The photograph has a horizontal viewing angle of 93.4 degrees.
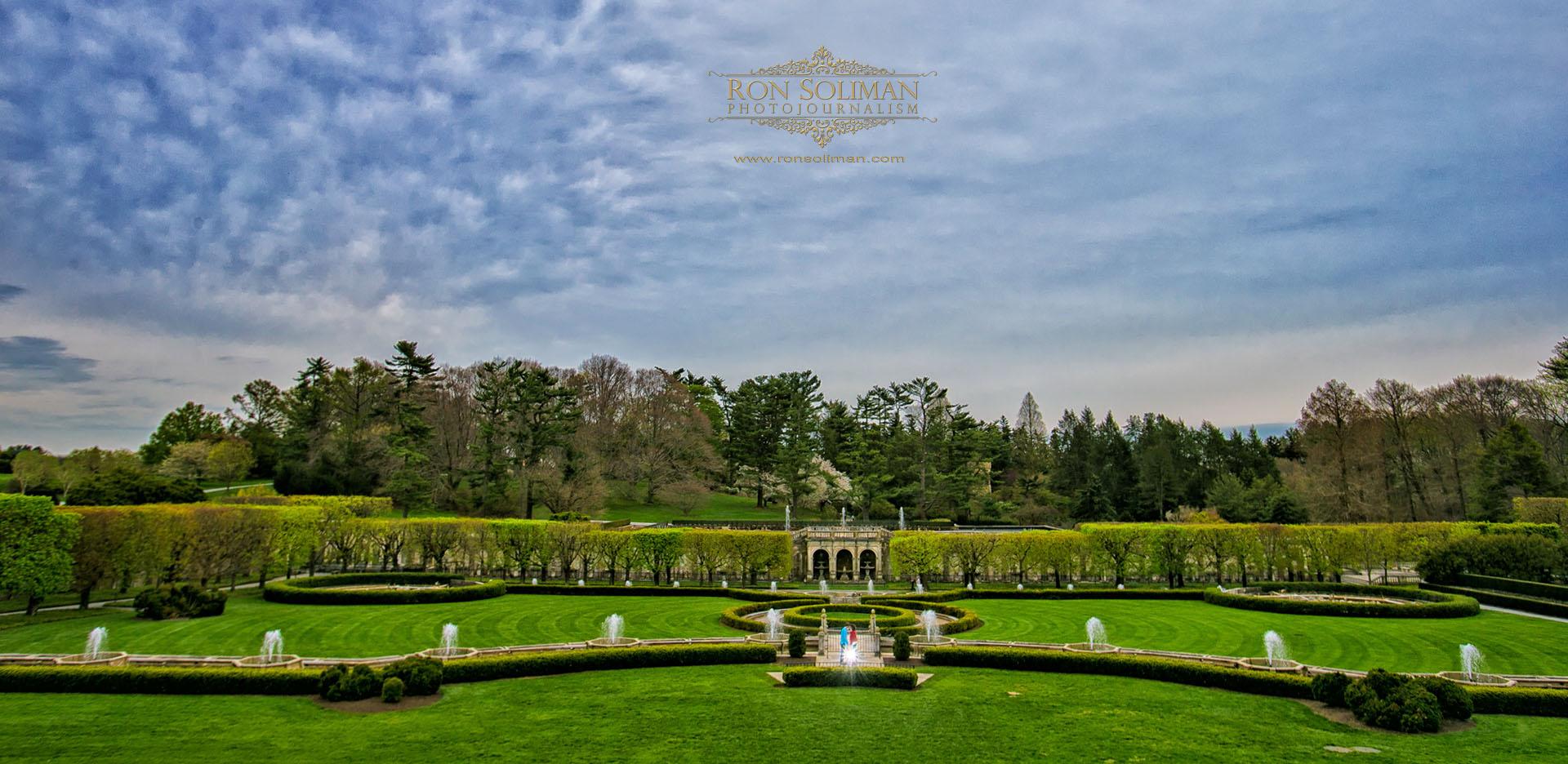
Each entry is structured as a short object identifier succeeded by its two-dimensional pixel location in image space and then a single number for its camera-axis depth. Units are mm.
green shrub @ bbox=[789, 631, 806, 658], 23453
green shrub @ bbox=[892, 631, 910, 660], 23359
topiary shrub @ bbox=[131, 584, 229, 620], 30094
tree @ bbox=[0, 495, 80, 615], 30531
